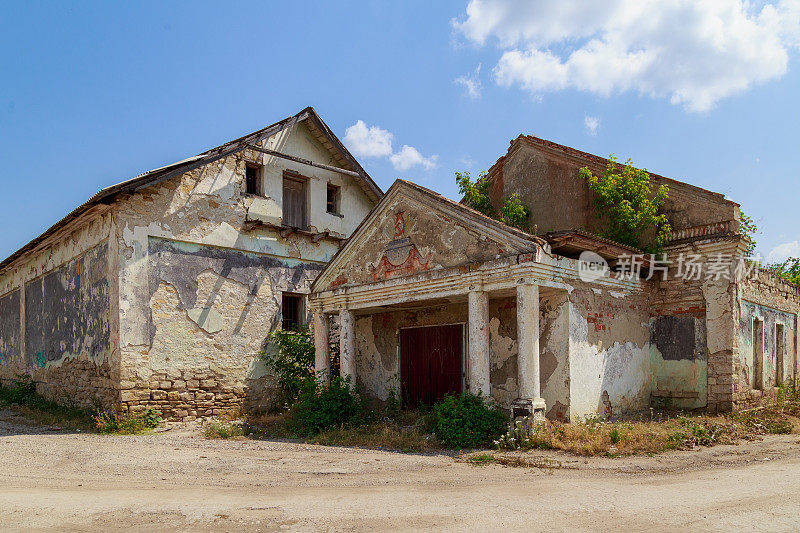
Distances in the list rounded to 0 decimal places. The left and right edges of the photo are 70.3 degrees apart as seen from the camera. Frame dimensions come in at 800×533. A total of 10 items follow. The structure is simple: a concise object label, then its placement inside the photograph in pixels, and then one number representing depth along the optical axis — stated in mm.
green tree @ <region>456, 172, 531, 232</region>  14508
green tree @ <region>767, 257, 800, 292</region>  25812
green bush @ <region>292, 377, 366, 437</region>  11307
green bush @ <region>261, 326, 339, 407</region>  14406
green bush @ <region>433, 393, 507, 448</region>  9188
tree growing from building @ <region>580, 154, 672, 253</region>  12227
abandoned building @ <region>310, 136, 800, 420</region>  9648
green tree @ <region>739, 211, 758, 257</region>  11875
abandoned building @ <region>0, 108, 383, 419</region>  12211
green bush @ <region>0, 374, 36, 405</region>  15828
